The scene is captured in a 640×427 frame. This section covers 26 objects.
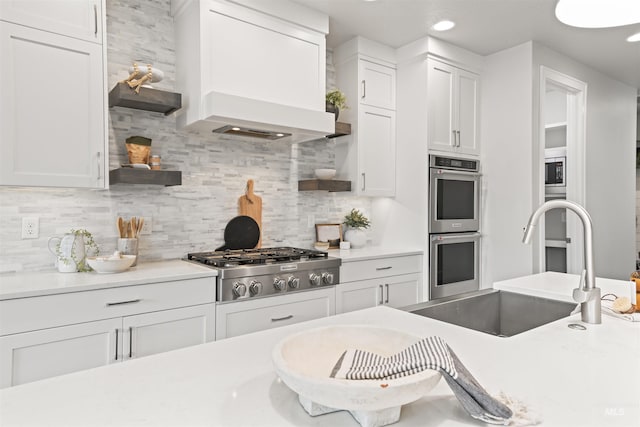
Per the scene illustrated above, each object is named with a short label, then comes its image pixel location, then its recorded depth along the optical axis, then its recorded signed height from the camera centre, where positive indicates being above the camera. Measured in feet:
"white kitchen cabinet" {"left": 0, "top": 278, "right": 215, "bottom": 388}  5.79 -1.88
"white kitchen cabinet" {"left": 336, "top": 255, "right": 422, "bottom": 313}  9.61 -1.95
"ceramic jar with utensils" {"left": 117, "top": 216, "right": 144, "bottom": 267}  7.98 -0.60
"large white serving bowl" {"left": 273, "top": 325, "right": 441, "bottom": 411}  2.17 -1.00
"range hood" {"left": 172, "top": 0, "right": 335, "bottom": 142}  8.17 +2.93
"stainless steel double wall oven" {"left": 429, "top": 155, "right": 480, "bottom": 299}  11.42 -0.60
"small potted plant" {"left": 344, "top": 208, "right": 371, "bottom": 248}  11.86 -0.68
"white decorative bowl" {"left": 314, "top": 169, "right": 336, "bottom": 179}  11.07 +0.85
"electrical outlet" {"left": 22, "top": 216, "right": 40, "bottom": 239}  7.41 -0.39
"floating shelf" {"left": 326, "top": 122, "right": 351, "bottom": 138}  10.97 +2.03
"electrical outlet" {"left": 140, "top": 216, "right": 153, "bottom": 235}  8.73 -0.42
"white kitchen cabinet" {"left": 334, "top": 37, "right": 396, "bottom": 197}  11.38 +2.48
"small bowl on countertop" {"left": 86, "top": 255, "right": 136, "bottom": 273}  7.04 -1.00
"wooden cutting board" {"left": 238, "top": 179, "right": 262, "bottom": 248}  10.12 +0.00
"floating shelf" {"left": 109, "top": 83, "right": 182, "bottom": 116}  7.64 +2.02
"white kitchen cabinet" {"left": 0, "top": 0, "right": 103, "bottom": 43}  6.59 +3.15
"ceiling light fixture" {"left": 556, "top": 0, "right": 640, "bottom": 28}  4.04 +1.94
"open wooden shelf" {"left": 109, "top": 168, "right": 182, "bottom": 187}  7.63 +0.54
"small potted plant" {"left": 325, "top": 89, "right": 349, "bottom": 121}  10.63 +2.67
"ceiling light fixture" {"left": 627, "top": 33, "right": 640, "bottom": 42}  11.44 +4.65
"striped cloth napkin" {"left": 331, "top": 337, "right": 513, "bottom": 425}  2.35 -1.00
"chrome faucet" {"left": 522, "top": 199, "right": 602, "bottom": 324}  4.33 -0.78
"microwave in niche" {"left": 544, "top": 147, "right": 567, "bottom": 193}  13.69 +1.15
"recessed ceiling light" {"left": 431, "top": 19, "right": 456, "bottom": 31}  10.43 +4.58
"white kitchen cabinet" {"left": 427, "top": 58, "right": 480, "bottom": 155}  11.46 +2.76
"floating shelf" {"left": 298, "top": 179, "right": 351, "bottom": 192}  10.74 +0.52
